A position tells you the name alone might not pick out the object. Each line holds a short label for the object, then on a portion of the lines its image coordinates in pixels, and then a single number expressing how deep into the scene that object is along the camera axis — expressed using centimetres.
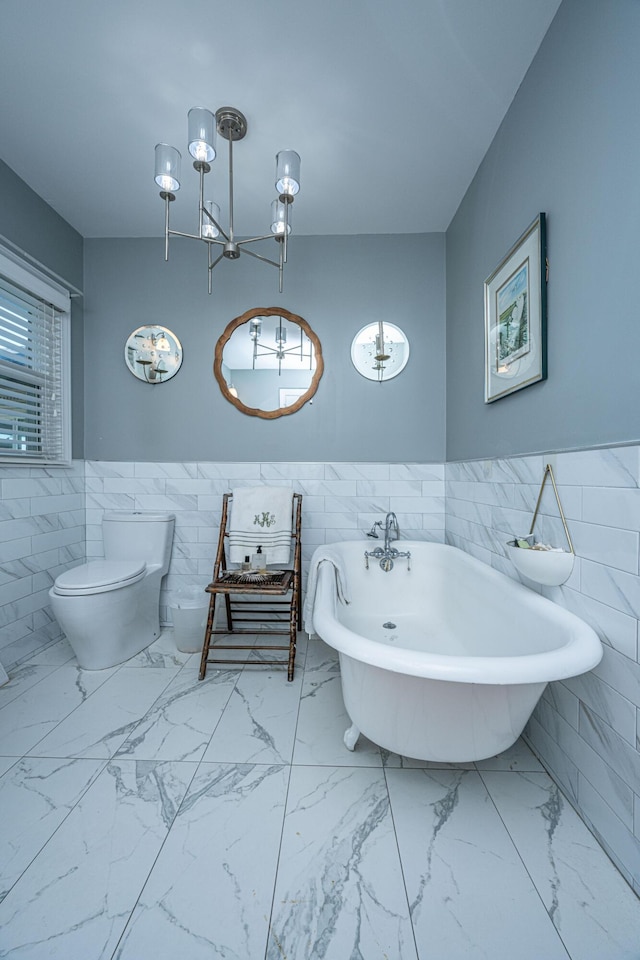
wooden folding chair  212
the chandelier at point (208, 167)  148
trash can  235
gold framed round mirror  267
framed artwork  149
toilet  203
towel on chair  246
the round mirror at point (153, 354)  271
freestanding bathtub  97
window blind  217
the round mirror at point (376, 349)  267
